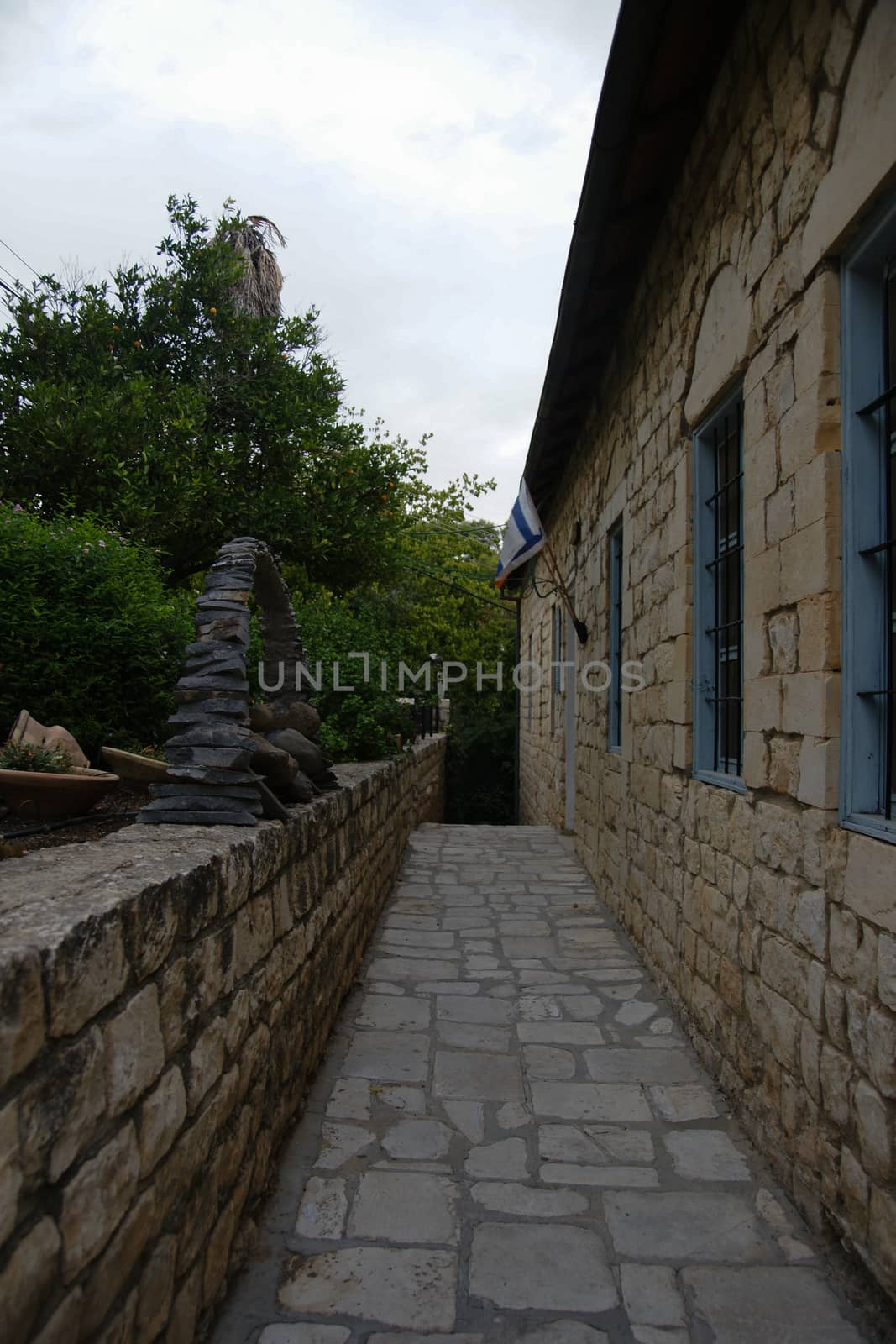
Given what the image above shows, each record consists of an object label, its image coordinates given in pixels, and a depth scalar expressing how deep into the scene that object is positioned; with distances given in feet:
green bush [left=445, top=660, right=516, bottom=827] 49.47
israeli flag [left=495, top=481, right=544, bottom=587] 23.04
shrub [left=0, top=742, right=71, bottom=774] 10.48
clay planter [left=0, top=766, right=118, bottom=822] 10.08
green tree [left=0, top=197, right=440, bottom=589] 26.21
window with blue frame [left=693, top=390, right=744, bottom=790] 11.34
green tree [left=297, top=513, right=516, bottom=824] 20.99
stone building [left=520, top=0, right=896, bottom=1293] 7.04
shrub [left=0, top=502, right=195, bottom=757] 12.62
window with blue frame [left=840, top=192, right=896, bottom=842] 7.21
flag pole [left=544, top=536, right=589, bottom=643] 23.20
